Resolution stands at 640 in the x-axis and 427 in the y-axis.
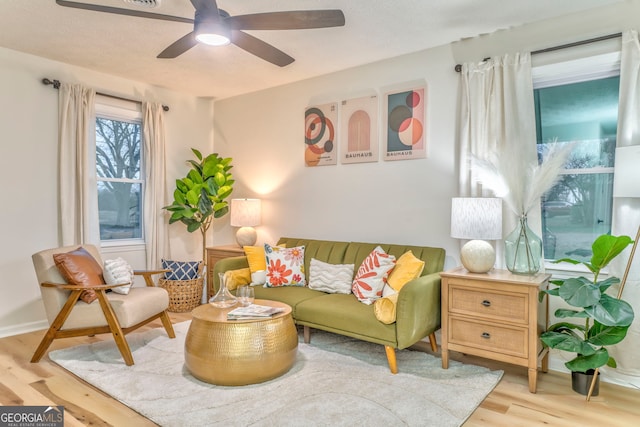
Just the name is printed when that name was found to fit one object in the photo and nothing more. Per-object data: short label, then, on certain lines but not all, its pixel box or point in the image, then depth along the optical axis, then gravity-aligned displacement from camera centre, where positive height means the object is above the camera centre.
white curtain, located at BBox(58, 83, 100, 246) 3.94 +0.30
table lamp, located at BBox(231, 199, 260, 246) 4.55 -0.22
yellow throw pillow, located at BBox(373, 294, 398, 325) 2.74 -0.73
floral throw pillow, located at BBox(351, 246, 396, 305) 3.14 -0.60
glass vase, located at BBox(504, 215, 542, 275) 2.78 -0.34
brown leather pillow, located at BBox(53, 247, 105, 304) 2.96 -0.54
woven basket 4.37 -1.01
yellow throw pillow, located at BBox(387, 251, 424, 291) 3.01 -0.53
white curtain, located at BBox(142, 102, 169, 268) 4.57 +0.17
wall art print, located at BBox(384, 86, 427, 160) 3.58 +0.66
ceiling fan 2.23 +0.98
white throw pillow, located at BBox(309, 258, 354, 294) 3.45 -0.66
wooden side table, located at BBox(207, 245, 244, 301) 4.37 -0.60
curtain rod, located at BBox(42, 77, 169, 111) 3.86 +1.06
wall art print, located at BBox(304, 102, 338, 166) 4.16 +0.65
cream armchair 2.88 -0.80
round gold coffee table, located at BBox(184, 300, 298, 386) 2.49 -0.92
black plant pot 2.50 -1.09
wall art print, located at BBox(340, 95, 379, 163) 3.87 +0.65
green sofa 2.71 -0.78
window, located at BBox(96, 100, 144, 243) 4.38 +0.27
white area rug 2.19 -1.14
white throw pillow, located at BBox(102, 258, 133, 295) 3.12 -0.58
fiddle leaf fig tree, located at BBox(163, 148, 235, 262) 4.57 +0.04
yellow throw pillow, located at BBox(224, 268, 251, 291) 3.70 -0.71
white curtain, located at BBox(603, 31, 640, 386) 2.63 -0.04
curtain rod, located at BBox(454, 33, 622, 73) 2.74 +1.07
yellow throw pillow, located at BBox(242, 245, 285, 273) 3.81 -0.55
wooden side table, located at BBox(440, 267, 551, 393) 2.56 -0.75
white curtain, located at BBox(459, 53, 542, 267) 3.02 +0.64
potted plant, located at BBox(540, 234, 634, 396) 2.31 -0.63
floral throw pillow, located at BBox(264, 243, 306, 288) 3.65 -0.61
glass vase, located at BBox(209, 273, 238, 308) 2.93 -0.71
